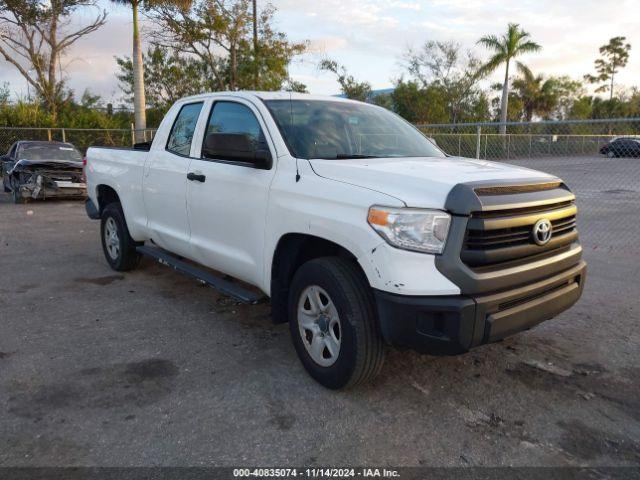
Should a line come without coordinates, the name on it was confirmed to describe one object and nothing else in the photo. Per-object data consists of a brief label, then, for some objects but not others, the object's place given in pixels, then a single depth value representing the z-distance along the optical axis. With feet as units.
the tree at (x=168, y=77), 104.42
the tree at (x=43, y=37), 90.33
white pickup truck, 9.52
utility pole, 87.92
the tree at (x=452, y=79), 125.80
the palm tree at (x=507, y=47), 112.88
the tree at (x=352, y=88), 120.78
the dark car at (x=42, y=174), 41.16
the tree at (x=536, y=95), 151.83
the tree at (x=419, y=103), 121.29
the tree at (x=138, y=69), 62.23
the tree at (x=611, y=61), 214.07
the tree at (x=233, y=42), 83.87
